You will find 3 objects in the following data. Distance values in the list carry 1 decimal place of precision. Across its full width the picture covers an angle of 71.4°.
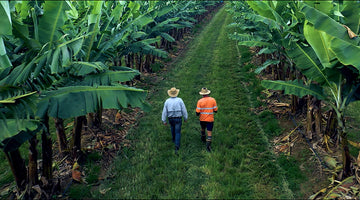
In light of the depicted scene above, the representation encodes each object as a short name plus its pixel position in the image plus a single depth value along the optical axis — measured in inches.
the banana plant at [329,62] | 173.6
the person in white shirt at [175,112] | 268.6
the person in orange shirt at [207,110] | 272.8
